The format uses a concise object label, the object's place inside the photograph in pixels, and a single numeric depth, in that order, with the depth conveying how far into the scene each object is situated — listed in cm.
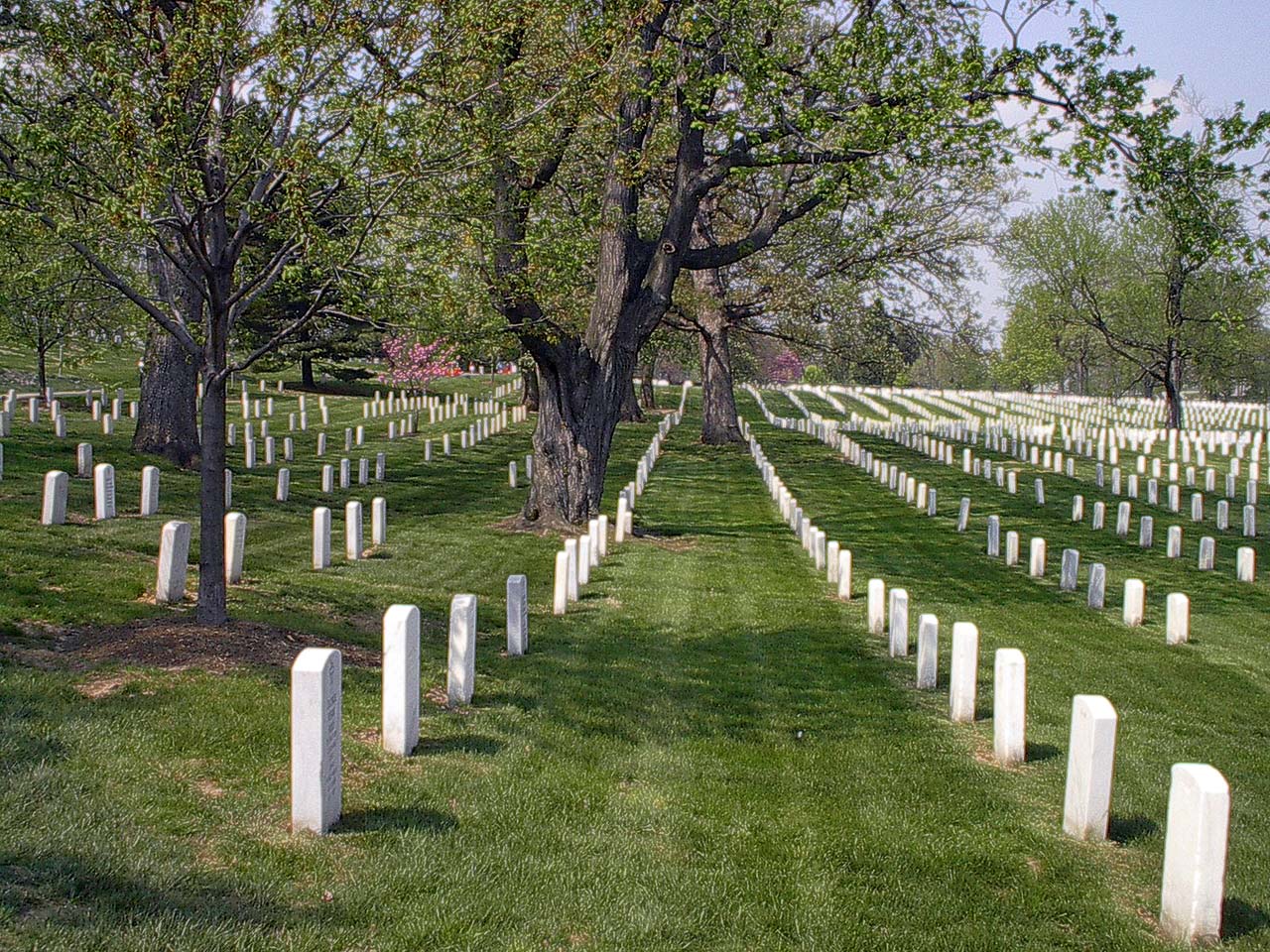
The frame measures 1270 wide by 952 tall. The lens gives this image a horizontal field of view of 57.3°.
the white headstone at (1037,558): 1934
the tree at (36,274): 960
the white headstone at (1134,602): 1566
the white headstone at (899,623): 1210
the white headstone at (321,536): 1526
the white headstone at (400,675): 723
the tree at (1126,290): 4888
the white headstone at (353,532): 1670
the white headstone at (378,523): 1814
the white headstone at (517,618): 1091
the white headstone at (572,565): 1406
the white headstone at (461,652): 856
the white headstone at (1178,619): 1461
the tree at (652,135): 1464
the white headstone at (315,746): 588
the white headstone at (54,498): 1504
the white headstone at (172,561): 1086
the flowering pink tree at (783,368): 11294
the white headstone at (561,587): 1367
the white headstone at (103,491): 1602
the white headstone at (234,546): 1286
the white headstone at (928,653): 1048
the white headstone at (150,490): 1700
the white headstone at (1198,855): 532
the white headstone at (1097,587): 1667
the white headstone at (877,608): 1351
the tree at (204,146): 892
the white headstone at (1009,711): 815
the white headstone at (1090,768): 652
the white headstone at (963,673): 913
